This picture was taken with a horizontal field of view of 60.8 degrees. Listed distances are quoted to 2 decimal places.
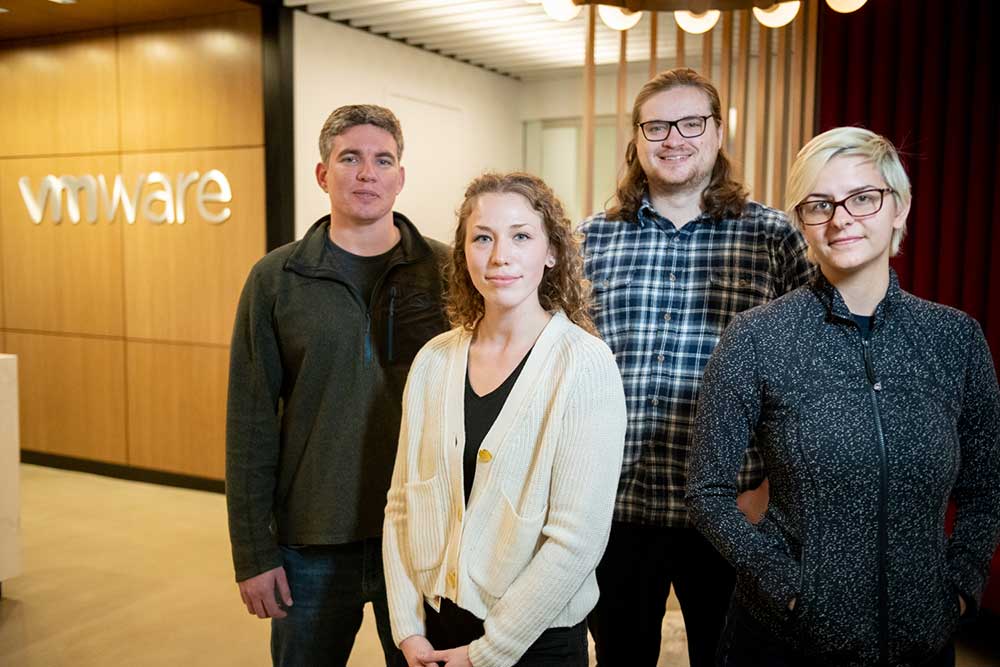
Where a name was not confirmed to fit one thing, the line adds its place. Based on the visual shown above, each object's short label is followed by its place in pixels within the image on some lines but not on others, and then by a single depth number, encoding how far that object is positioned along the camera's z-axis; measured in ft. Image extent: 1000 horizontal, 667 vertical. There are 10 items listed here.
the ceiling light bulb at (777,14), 12.47
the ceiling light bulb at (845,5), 11.96
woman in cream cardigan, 5.08
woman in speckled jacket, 4.73
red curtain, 13.01
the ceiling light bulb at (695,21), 13.10
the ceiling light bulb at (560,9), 12.78
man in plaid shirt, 6.52
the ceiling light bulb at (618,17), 12.63
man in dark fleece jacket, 6.47
